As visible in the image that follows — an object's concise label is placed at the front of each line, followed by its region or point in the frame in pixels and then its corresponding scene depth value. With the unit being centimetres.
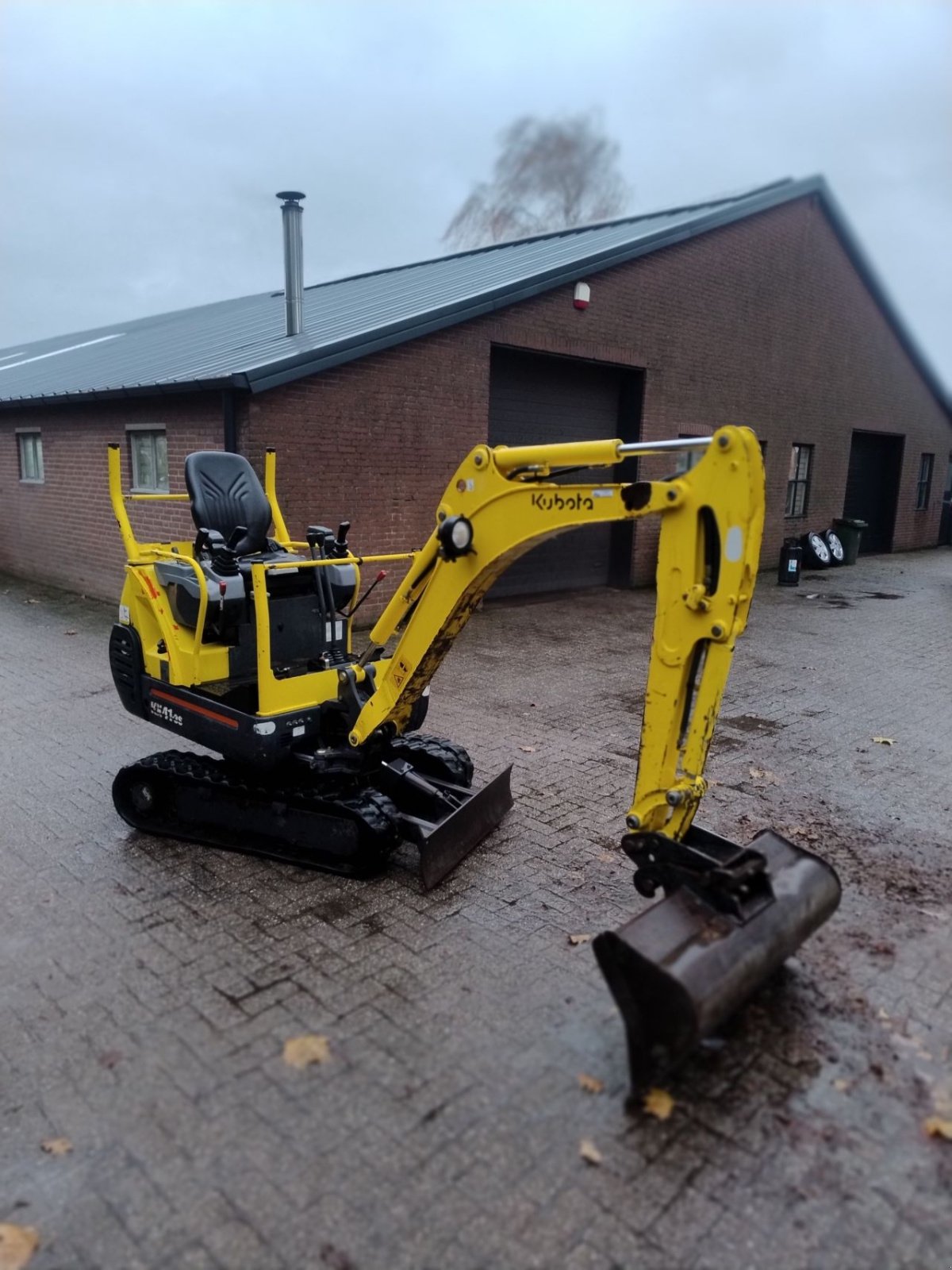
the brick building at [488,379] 994
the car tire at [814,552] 1828
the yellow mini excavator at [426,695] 307
